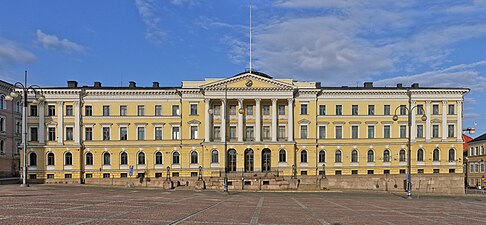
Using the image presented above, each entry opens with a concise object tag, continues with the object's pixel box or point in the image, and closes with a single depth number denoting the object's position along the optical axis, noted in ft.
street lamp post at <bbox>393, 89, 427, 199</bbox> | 129.18
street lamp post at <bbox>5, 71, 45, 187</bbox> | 104.72
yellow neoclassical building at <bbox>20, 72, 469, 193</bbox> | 205.87
